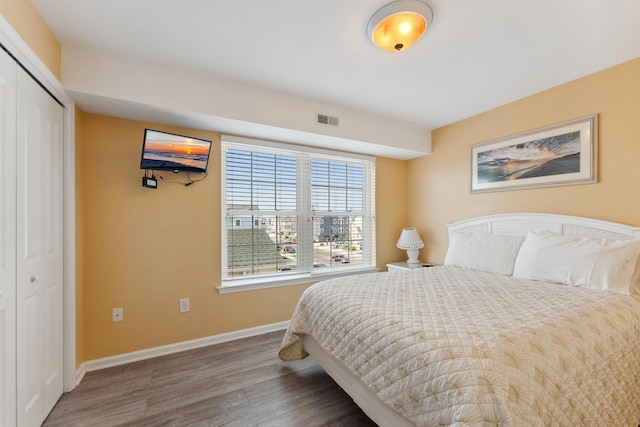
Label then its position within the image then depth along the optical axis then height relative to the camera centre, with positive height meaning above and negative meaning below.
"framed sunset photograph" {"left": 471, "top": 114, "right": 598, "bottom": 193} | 2.31 +0.54
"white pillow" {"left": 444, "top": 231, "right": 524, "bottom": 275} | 2.46 -0.38
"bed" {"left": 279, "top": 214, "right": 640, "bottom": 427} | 1.02 -0.59
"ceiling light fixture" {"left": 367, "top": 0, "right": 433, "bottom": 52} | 1.50 +1.13
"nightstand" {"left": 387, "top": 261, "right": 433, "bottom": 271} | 3.42 -0.69
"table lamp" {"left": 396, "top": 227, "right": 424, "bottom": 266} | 3.54 -0.41
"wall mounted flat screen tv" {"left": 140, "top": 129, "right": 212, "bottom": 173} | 2.23 +0.52
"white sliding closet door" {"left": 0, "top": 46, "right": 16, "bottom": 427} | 1.28 -0.15
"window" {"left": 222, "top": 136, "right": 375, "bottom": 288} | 2.92 +0.01
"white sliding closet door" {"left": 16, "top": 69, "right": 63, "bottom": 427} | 1.45 -0.25
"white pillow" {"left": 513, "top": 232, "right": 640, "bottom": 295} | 1.81 -0.36
